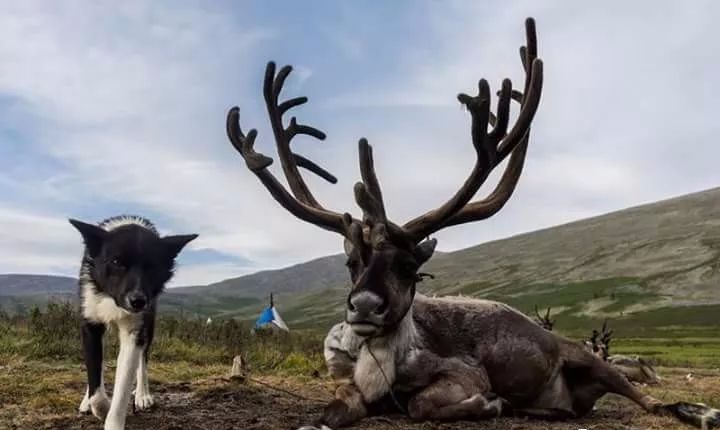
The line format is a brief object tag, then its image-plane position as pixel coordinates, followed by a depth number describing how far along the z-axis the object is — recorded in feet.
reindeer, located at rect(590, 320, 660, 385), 49.50
